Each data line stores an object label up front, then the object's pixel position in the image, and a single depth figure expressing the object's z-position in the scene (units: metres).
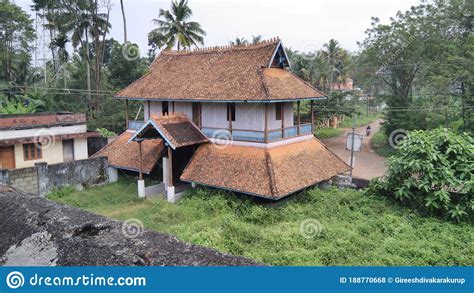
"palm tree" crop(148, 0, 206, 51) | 30.08
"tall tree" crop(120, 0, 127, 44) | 33.01
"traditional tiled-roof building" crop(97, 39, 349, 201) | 14.69
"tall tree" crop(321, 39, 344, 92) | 40.62
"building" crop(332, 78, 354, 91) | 61.99
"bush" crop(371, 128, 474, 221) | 12.21
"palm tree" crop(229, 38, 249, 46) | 36.20
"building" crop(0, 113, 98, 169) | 17.66
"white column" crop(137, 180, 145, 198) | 16.52
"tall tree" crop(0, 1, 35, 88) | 32.31
